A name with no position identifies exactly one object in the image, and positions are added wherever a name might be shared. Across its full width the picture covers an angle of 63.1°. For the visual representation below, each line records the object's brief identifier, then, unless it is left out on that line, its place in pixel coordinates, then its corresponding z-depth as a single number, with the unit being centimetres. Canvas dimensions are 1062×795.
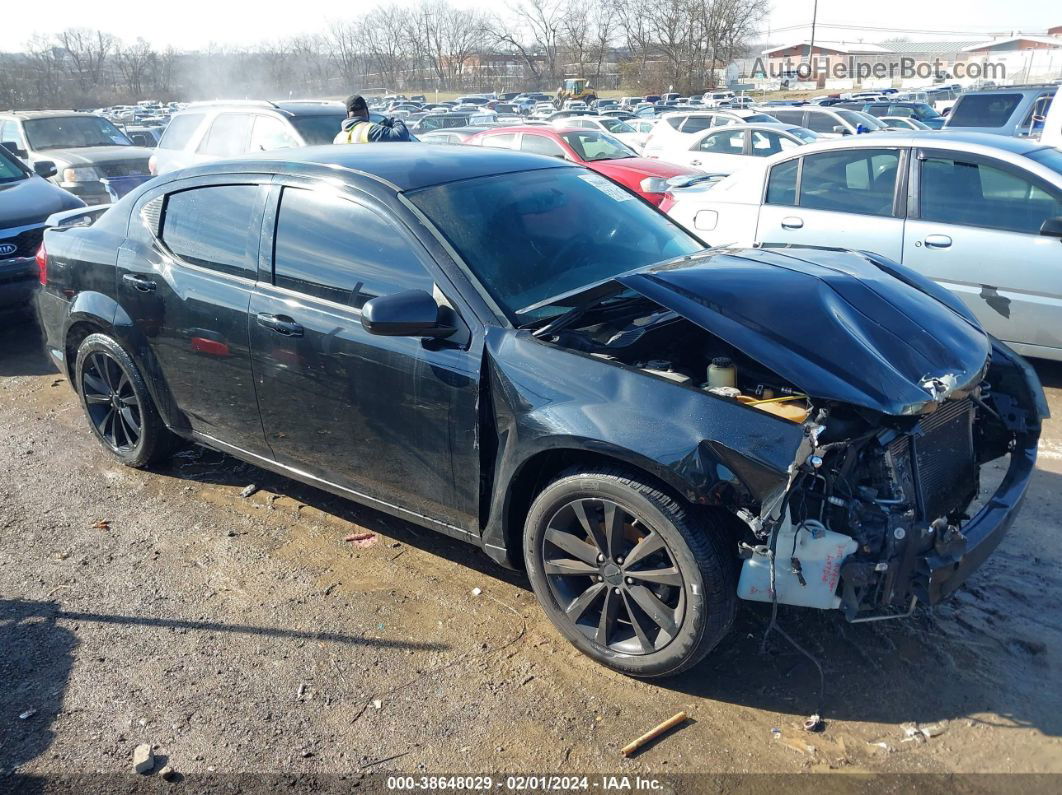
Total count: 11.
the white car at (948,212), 558
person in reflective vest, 812
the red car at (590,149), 1189
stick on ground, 279
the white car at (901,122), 2191
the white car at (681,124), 1670
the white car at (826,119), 1916
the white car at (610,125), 2242
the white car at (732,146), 1423
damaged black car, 277
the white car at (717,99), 3820
